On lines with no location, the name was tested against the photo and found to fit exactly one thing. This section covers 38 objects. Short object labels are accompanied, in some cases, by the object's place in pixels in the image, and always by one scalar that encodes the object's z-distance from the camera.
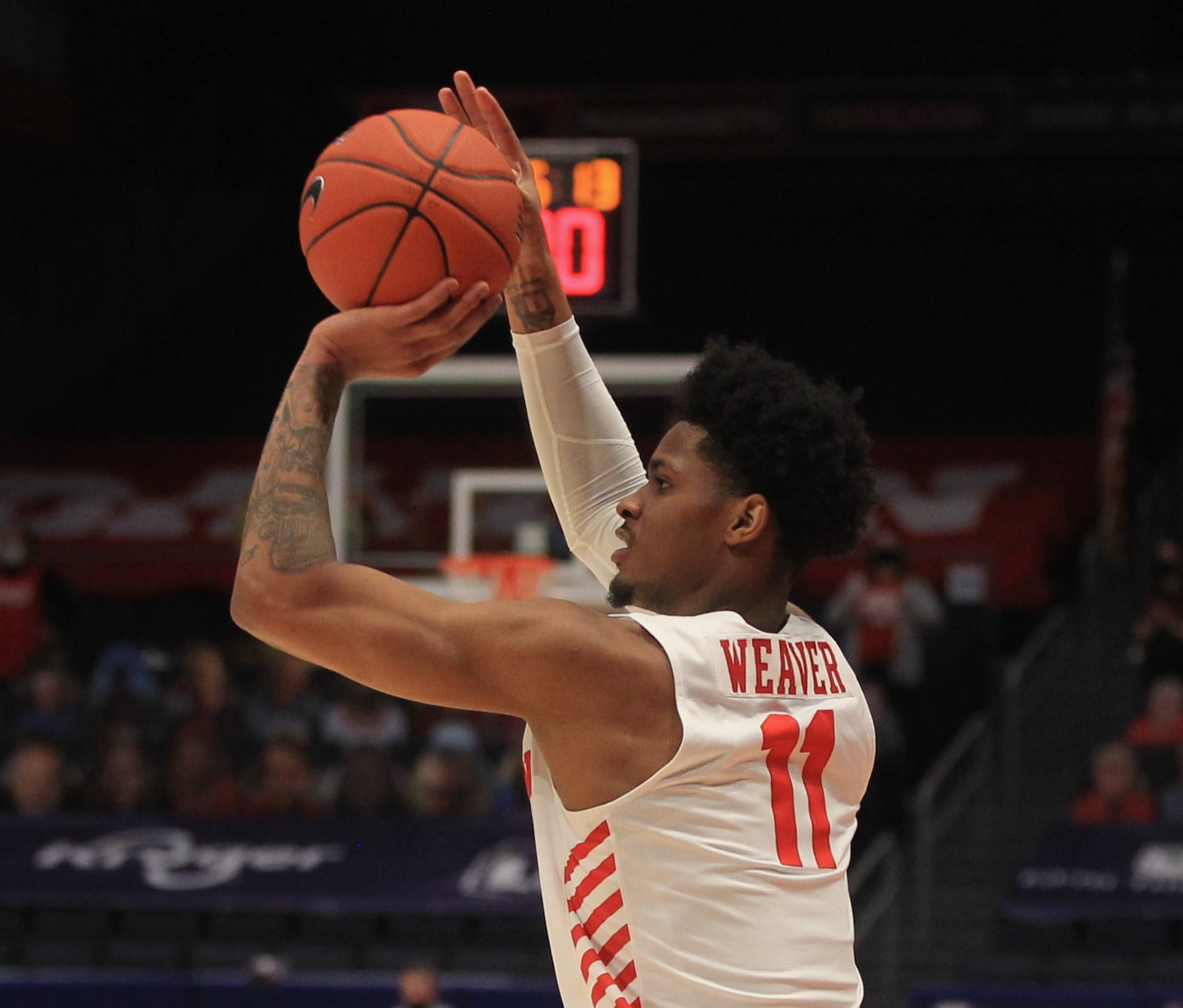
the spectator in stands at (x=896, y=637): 21.02
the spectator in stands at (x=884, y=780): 19.06
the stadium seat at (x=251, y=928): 19.78
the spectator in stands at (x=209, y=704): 21.50
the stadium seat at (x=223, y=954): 19.23
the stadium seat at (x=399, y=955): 18.84
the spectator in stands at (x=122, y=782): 21.00
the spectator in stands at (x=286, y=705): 21.28
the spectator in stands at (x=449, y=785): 20.05
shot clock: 15.55
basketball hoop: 17.70
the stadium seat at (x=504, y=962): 18.31
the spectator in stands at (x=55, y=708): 21.81
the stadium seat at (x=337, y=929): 19.66
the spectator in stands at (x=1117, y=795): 18.83
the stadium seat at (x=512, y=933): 19.23
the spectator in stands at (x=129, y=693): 21.75
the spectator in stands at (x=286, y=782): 20.44
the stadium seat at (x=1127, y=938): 18.03
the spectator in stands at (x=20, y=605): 23.34
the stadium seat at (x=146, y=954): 19.34
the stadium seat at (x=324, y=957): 18.80
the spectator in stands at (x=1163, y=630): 20.47
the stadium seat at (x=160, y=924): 20.00
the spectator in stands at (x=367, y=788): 20.16
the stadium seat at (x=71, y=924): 20.05
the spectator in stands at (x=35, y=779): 21.06
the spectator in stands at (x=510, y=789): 20.19
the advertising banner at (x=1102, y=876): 17.37
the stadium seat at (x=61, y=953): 19.56
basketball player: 4.70
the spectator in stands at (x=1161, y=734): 19.23
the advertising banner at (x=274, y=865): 18.77
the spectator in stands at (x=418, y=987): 16.11
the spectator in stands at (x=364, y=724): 20.95
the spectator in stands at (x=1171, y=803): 18.70
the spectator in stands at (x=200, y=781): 20.91
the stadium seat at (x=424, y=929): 19.58
